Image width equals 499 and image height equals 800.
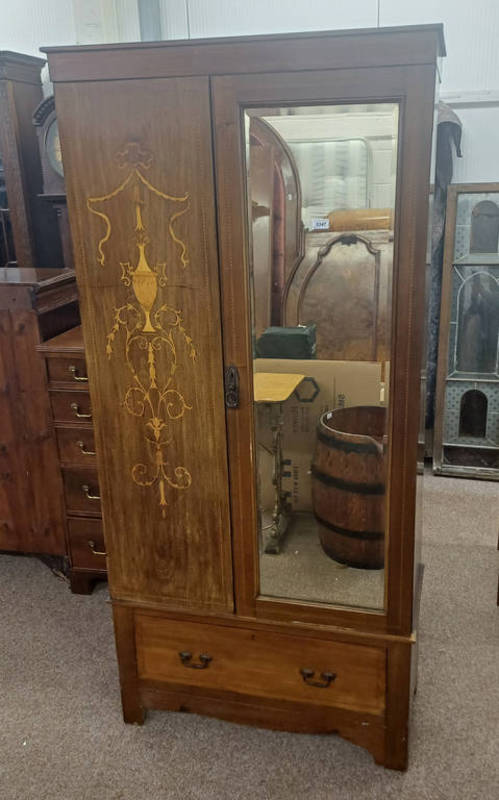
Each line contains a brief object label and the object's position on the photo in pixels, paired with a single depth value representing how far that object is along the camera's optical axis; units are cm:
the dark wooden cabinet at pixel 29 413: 242
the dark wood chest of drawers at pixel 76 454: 239
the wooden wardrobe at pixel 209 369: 137
